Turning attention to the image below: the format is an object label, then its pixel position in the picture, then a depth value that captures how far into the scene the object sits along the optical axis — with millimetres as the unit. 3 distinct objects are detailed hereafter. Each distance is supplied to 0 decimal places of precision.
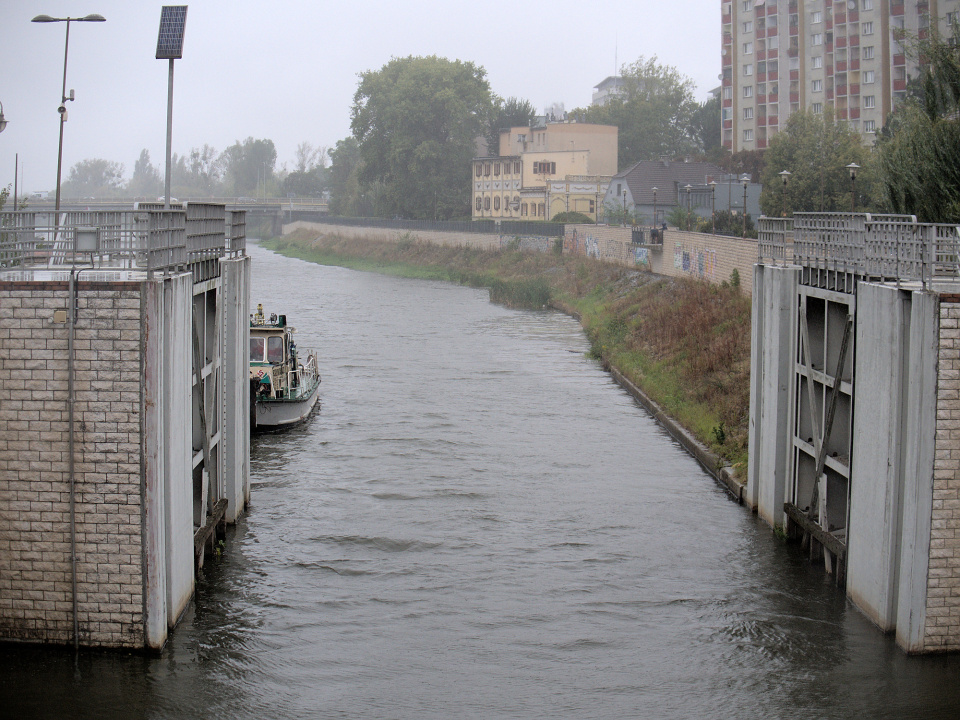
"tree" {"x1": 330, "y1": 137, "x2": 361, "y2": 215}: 122125
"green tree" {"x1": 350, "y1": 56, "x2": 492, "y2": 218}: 95875
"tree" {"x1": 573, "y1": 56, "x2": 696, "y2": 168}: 104375
